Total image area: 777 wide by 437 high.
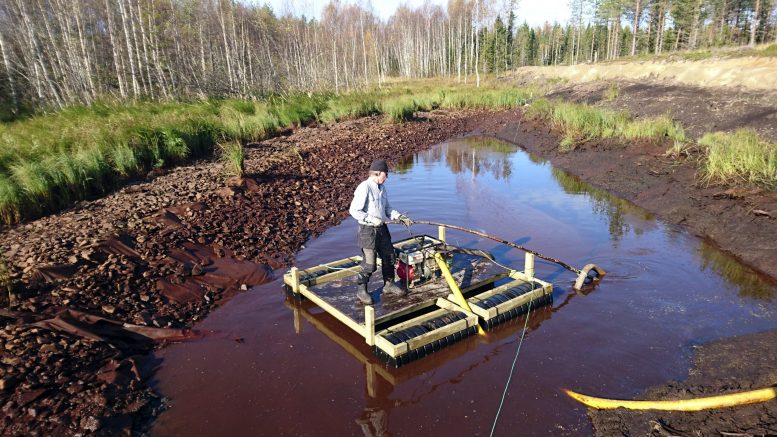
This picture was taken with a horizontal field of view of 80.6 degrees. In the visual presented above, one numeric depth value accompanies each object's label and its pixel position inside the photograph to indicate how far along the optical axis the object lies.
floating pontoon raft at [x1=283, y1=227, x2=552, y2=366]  5.18
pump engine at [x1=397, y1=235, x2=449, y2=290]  6.24
